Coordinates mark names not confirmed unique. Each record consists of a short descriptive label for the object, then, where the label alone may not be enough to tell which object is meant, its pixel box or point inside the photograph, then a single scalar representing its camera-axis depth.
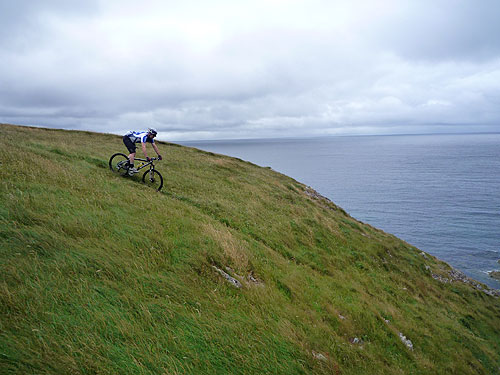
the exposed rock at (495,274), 37.90
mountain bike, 19.16
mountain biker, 16.94
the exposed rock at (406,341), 11.48
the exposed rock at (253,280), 10.11
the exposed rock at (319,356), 7.46
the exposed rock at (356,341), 9.71
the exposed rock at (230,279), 9.38
